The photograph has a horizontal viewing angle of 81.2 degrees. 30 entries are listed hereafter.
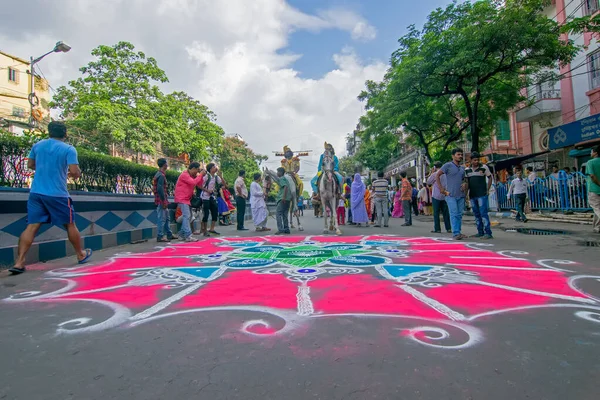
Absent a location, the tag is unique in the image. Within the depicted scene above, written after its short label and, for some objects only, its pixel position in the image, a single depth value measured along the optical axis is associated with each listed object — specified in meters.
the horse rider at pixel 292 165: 10.07
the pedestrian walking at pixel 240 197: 10.13
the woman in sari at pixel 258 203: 10.37
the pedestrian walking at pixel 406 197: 10.93
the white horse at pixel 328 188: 8.90
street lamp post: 16.56
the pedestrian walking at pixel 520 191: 10.99
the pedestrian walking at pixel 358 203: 11.03
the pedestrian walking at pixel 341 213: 12.48
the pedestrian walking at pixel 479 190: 6.66
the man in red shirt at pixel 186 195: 7.35
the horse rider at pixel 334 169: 9.12
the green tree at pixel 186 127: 27.19
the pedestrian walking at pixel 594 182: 7.02
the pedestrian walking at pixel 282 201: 9.22
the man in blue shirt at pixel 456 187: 6.76
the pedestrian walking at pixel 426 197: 16.02
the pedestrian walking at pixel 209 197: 8.68
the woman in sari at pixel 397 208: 17.72
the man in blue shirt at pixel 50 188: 4.12
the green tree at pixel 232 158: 46.09
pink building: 16.42
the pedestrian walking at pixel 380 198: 10.40
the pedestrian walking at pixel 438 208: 8.41
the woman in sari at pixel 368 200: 13.84
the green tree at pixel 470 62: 11.75
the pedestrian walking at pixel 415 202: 18.38
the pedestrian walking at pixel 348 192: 12.04
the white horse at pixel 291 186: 9.45
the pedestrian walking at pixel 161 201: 7.17
